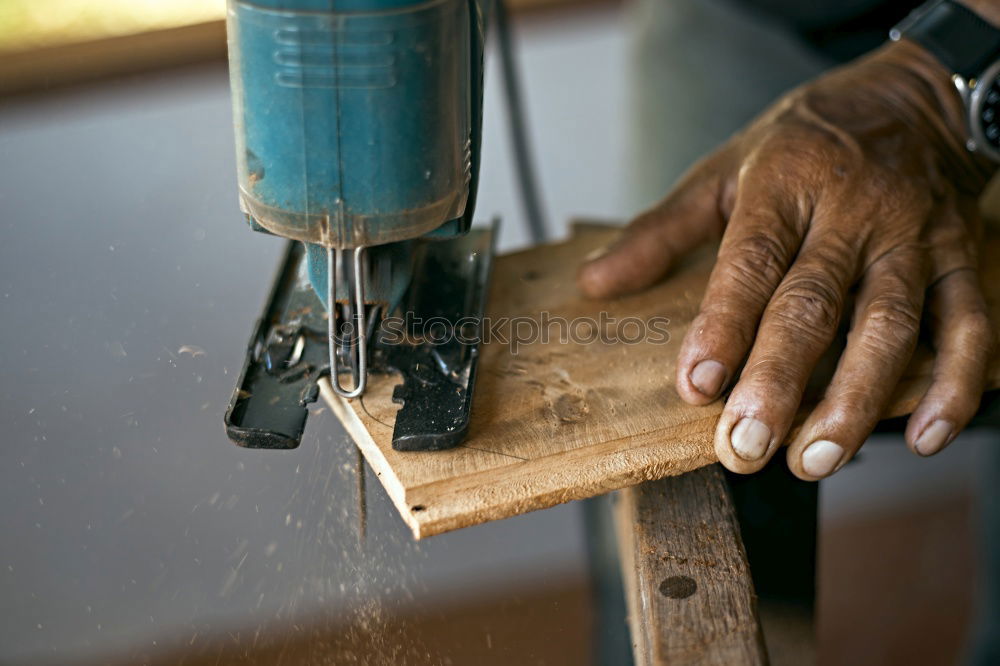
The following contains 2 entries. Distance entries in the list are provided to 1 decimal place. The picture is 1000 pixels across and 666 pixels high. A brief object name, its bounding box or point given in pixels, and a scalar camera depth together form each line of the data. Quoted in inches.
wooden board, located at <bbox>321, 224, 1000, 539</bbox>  33.1
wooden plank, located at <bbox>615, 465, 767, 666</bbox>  32.6
